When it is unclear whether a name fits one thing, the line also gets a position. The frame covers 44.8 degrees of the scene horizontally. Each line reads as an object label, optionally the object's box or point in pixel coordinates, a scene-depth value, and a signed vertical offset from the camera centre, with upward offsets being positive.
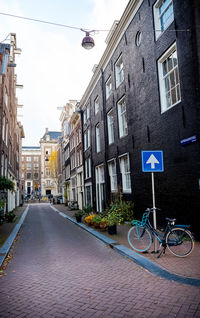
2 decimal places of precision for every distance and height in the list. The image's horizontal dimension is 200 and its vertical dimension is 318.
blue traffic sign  6.64 +0.56
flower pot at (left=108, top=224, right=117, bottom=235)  9.81 -1.86
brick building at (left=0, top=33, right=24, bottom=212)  18.28 +6.65
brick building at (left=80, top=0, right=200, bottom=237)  7.86 +3.46
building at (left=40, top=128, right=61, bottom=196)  70.62 +7.35
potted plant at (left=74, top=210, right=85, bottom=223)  14.83 -2.03
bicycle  6.12 -1.50
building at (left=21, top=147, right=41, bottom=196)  80.19 +5.37
